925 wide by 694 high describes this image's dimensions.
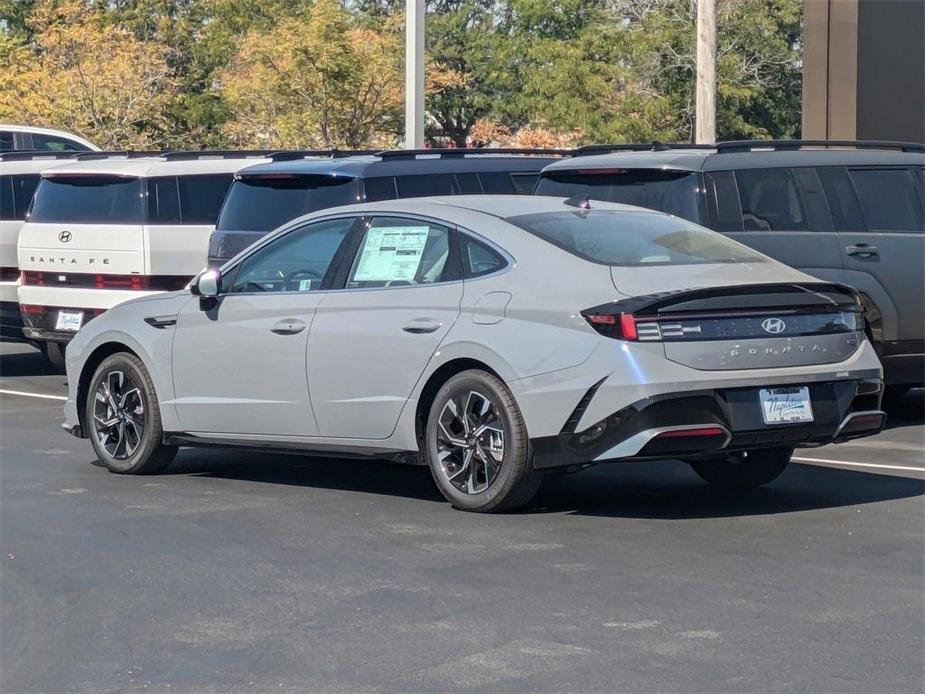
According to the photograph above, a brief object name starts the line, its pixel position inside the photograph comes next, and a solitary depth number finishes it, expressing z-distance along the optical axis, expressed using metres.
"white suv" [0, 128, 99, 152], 21.64
